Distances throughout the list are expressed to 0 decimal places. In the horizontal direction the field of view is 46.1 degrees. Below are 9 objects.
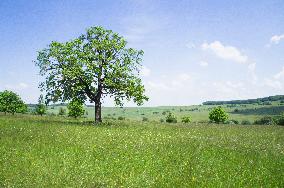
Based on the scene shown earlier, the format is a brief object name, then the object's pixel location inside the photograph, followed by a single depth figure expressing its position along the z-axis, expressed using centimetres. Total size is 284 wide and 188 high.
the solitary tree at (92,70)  4128
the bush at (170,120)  8434
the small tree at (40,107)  9550
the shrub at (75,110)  7795
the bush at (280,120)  6569
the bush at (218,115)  9031
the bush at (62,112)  11110
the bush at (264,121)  8594
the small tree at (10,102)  8344
